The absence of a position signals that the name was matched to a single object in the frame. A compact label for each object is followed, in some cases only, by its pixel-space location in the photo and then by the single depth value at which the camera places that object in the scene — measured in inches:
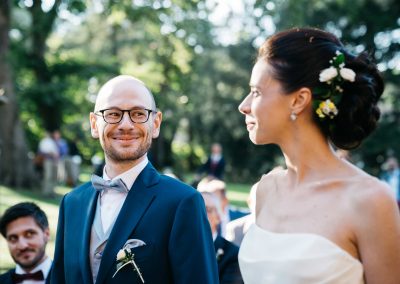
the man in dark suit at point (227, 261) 203.3
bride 91.4
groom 113.8
